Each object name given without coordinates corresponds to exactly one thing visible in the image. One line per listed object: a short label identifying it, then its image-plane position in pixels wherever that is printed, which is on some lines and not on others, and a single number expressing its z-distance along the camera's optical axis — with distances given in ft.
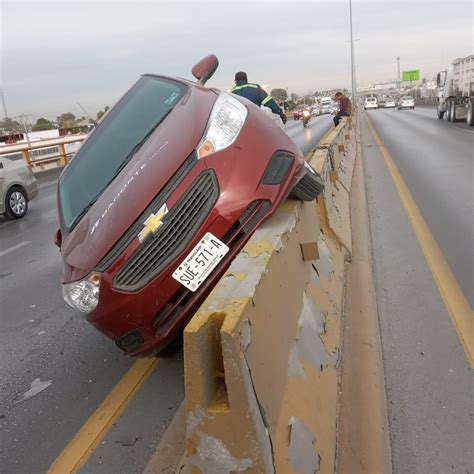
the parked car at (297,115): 180.14
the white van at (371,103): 242.39
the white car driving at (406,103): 208.95
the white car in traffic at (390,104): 243.03
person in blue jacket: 24.85
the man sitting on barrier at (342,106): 59.16
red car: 9.33
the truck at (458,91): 80.40
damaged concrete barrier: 5.51
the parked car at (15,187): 33.86
